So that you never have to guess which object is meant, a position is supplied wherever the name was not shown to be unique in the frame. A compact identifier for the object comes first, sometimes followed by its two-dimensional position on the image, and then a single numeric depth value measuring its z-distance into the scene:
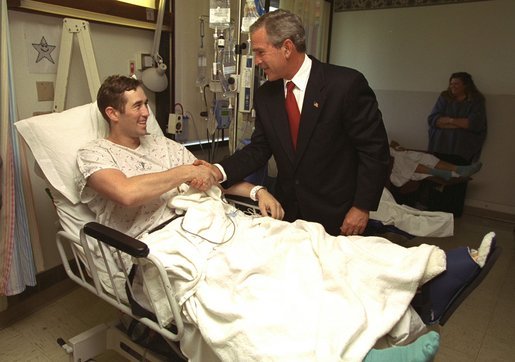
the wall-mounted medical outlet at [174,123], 2.86
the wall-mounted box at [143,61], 2.68
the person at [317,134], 1.63
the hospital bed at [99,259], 1.20
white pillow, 1.60
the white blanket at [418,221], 2.83
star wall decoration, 2.11
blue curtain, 1.80
